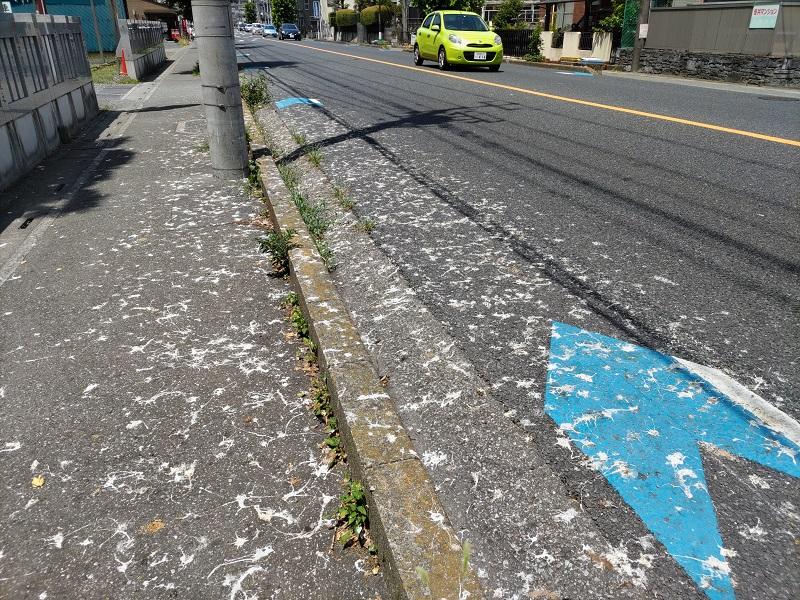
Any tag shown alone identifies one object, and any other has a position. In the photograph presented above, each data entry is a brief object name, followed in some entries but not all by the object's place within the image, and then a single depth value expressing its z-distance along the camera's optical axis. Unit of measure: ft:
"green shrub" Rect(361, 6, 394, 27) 181.16
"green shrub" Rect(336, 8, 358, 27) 211.20
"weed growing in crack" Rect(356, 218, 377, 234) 14.69
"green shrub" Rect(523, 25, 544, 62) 94.38
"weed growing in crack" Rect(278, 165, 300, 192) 17.69
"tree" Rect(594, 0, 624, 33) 83.46
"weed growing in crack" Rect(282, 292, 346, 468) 7.64
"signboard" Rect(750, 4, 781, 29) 50.70
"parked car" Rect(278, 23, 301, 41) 201.26
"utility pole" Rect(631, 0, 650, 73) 60.90
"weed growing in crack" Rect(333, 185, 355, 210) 16.43
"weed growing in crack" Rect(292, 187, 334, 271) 12.98
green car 56.29
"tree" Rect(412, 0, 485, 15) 120.39
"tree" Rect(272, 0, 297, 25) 287.89
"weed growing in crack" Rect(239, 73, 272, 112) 34.40
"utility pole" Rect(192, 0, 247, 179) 17.89
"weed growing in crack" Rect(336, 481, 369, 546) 6.31
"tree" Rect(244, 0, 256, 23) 480.81
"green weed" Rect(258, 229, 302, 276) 12.83
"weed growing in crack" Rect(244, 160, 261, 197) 18.81
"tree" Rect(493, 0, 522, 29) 112.68
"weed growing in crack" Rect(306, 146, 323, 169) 20.83
